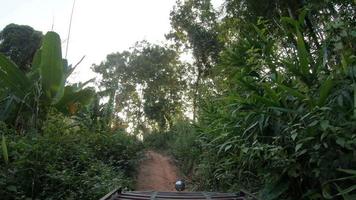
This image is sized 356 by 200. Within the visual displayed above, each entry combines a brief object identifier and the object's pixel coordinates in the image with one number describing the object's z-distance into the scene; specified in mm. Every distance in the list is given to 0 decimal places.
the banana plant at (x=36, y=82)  6797
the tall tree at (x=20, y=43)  15180
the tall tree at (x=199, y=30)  15547
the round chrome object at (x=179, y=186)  4152
